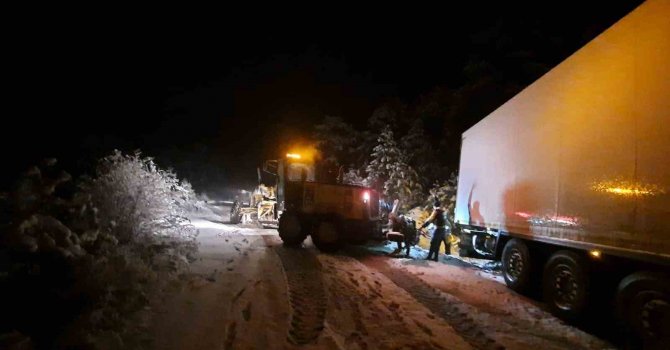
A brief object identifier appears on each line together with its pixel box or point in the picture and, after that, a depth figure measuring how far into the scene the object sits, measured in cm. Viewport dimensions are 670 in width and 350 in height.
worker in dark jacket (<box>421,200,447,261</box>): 1241
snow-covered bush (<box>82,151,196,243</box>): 950
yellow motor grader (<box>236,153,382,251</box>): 1335
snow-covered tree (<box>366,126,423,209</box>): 2068
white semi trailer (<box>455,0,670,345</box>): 533
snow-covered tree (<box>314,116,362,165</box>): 2855
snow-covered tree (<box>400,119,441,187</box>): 2191
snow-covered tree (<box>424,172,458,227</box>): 1681
